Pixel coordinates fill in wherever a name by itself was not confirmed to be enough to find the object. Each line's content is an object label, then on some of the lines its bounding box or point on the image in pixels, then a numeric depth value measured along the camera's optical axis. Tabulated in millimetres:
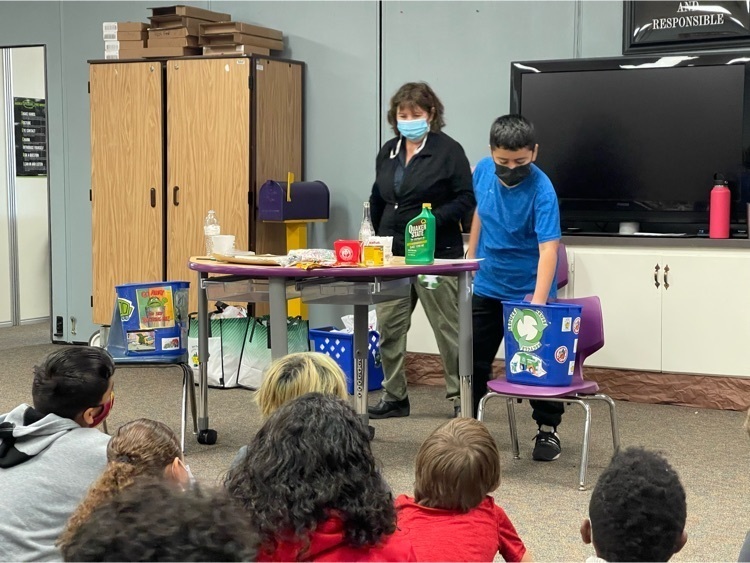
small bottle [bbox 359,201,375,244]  4052
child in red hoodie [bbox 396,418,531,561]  2047
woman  4590
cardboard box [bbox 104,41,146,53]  6188
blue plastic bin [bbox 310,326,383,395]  5297
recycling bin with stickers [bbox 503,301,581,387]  3619
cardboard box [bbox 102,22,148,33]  6168
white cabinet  4961
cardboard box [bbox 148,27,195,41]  6020
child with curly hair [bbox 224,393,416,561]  1593
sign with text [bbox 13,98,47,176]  7953
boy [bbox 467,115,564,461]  3857
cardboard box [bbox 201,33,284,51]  5926
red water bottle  4977
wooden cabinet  5934
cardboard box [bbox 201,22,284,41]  5911
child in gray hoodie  2098
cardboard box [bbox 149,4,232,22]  5984
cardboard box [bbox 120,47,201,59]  6059
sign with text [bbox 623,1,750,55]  5074
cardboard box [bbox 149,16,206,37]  6027
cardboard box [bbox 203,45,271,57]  5926
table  3756
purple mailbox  5844
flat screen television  5074
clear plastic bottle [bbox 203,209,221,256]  4328
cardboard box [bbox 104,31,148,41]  6180
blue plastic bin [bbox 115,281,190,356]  4148
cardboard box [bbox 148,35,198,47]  6035
